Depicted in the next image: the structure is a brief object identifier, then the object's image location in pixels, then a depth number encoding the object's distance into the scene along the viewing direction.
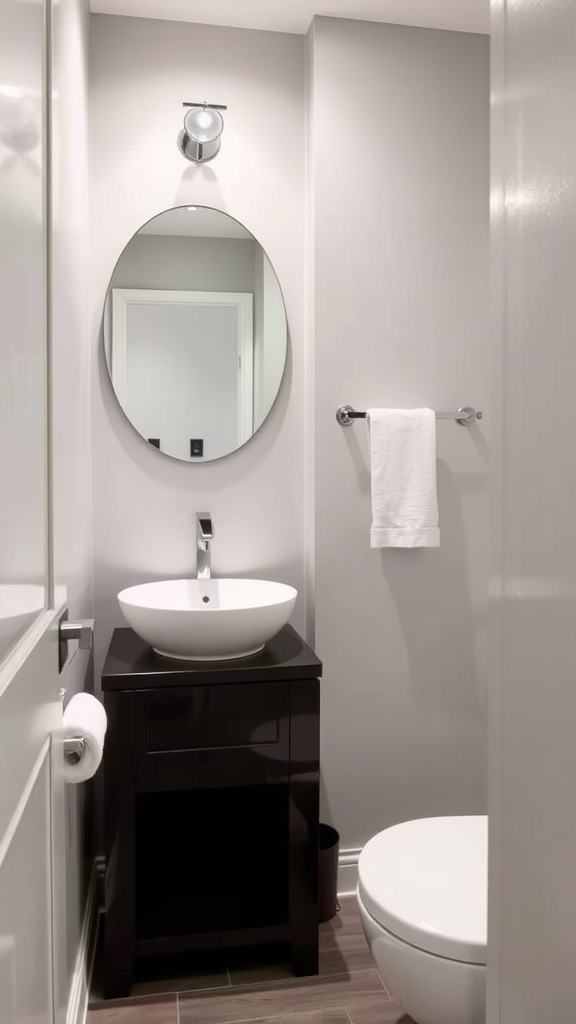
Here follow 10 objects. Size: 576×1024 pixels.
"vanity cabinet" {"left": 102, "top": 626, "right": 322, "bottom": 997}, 1.93
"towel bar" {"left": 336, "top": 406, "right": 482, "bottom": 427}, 2.39
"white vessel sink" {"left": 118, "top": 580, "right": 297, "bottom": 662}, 1.93
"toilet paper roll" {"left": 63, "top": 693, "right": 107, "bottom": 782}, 1.34
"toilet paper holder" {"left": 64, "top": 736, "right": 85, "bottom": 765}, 1.31
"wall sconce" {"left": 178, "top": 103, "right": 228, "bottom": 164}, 2.34
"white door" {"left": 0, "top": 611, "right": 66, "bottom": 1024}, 0.80
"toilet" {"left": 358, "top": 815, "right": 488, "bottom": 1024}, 1.39
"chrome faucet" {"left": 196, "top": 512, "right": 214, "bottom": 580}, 2.36
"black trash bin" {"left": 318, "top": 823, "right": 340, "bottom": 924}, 2.25
